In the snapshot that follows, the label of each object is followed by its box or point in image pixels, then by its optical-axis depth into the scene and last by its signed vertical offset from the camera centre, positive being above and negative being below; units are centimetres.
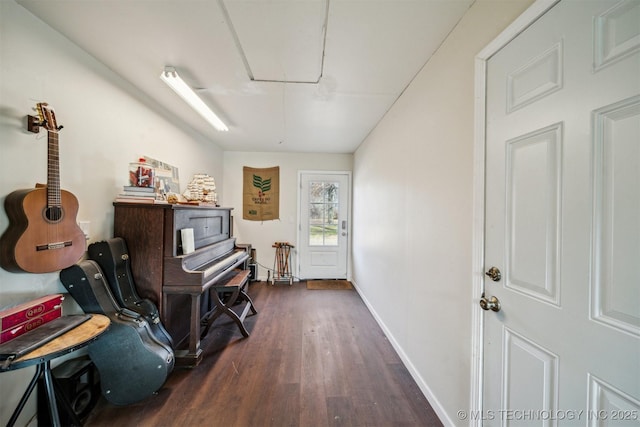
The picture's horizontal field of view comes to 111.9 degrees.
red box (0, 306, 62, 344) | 103 -60
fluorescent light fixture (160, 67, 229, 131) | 171 +109
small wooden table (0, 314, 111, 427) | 96 -67
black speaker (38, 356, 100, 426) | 126 -114
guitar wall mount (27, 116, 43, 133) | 124 +49
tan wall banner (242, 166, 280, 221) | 418 +40
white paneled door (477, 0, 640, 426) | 63 +0
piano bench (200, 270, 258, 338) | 230 -95
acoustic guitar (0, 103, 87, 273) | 114 -9
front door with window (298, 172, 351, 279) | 423 -17
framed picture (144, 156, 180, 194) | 226 +41
